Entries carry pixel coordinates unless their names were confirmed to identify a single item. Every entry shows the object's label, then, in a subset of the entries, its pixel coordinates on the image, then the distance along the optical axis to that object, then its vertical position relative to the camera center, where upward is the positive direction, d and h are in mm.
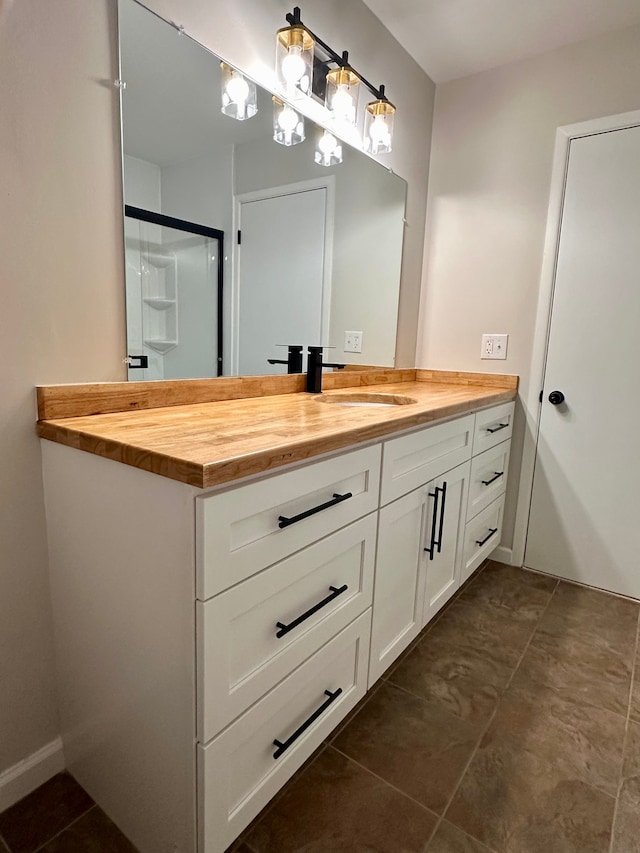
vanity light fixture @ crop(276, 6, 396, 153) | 1373 +867
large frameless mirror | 1145 +363
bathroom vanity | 757 -457
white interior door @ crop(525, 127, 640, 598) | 1875 -82
